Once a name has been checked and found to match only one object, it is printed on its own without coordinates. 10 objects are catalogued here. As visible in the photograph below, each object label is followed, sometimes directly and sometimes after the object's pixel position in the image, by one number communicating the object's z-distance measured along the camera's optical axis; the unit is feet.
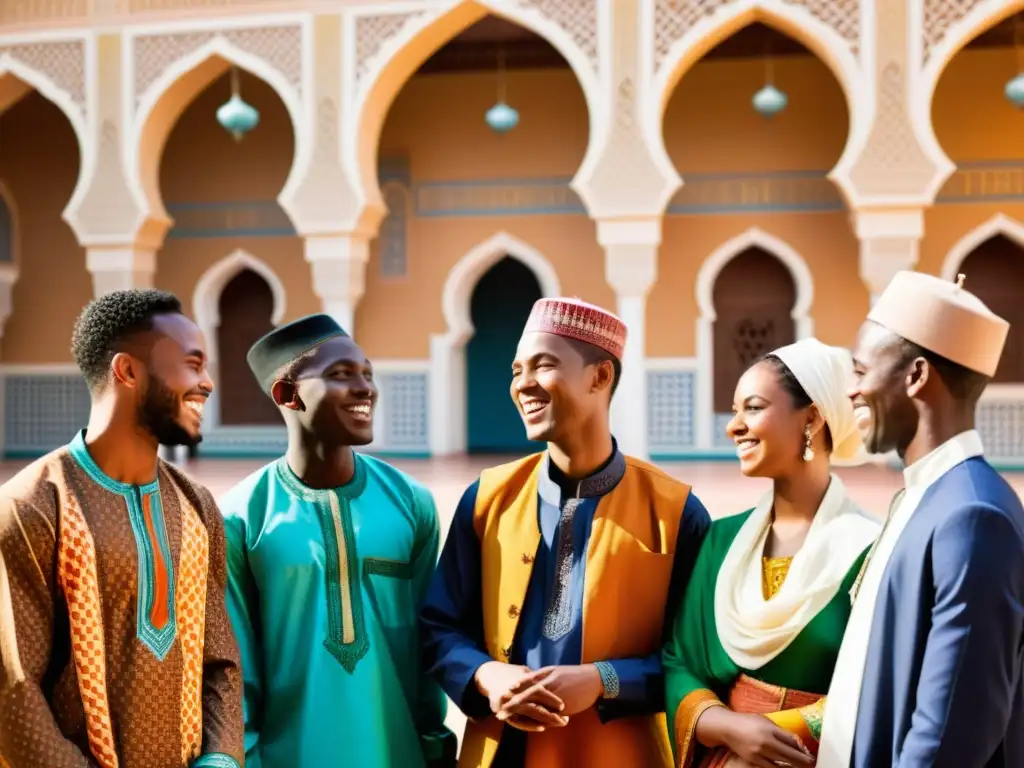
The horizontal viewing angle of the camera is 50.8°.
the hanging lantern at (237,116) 25.68
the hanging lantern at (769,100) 26.40
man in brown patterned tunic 4.48
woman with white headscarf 5.28
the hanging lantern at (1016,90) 24.93
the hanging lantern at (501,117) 27.58
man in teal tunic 6.01
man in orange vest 5.82
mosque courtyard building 24.58
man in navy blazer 4.28
